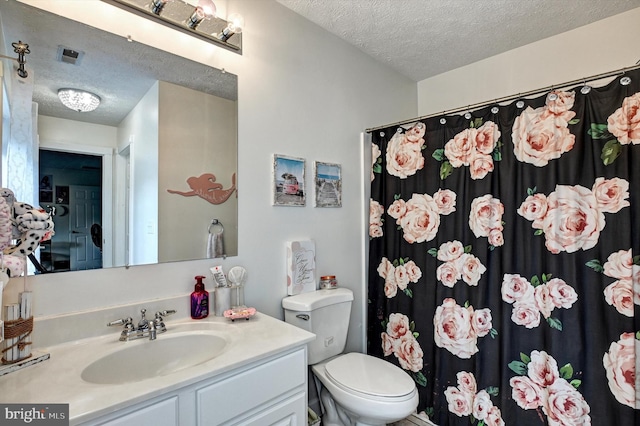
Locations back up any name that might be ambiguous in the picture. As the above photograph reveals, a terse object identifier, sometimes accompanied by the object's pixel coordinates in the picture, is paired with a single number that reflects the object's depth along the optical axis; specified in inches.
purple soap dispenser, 52.9
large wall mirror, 42.5
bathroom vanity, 30.8
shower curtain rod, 53.1
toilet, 55.9
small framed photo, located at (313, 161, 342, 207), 75.9
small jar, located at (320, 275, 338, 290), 74.3
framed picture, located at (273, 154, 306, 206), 66.7
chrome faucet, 44.4
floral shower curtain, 53.7
